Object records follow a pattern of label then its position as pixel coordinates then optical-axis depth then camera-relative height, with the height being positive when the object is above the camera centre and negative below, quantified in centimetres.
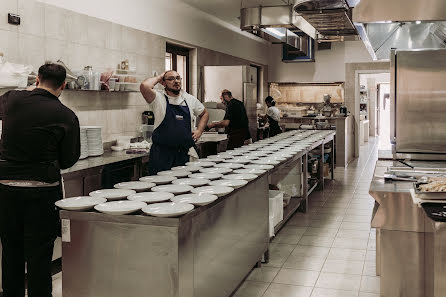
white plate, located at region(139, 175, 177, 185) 319 -38
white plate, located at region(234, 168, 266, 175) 355 -37
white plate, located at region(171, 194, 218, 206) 257 -42
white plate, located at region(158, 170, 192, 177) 343 -37
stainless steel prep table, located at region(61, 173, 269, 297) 231 -66
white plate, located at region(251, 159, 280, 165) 403 -34
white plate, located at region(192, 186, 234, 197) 284 -41
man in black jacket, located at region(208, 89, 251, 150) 761 -1
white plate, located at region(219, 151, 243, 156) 462 -30
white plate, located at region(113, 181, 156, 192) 295 -39
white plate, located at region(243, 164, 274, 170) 379 -35
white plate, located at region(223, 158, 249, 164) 406 -33
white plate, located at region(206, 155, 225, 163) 417 -33
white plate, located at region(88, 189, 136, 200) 268 -40
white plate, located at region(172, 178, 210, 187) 309 -39
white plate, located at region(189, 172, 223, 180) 332 -37
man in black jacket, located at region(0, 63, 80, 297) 285 -27
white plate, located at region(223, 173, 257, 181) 333 -38
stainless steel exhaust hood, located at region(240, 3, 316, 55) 662 +142
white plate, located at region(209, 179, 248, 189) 306 -39
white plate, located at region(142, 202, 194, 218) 229 -42
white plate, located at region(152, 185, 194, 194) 287 -40
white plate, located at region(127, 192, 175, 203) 261 -41
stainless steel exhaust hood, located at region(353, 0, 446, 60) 256 +61
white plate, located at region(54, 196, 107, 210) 244 -41
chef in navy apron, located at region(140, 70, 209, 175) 449 -3
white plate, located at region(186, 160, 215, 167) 388 -34
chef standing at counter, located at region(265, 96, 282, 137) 1021 +9
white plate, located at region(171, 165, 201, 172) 367 -35
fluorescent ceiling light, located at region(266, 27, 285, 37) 763 +148
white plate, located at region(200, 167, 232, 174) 356 -36
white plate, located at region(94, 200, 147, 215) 236 -42
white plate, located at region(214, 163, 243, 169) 379 -34
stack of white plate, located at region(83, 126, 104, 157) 498 -18
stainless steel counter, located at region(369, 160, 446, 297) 275 -71
